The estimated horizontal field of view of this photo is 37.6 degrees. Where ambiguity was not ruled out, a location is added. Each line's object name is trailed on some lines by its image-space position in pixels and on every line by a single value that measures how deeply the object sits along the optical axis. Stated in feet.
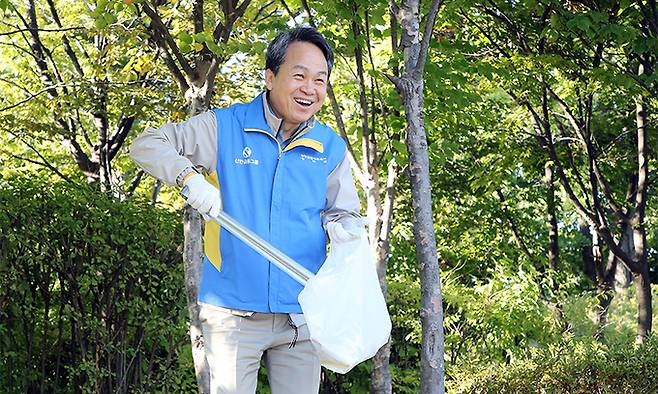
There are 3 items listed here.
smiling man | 9.07
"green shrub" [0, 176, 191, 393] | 17.65
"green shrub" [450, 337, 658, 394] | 16.44
